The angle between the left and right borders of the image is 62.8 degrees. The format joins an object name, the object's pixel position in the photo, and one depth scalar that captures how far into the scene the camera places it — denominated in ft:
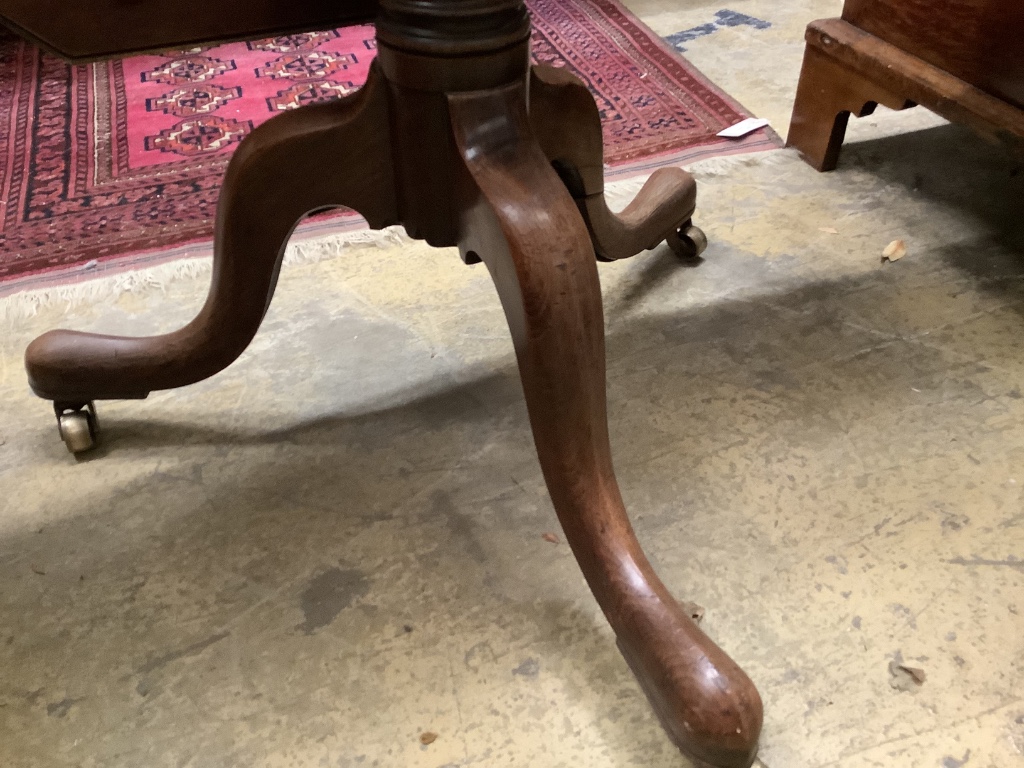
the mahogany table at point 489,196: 1.54
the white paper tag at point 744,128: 4.11
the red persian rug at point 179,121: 3.51
